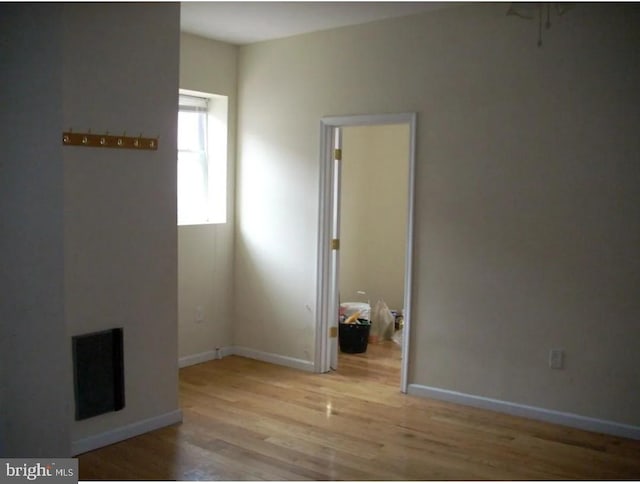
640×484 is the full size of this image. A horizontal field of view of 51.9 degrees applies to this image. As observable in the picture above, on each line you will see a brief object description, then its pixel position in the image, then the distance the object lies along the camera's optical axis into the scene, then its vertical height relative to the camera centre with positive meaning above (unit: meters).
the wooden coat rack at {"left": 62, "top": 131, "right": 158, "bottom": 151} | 3.37 +0.26
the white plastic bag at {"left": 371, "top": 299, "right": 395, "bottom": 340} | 6.25 -1.19
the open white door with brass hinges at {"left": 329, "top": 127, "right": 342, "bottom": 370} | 5.11 -0.36
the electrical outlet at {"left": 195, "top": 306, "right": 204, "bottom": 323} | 5.36 -1.00
